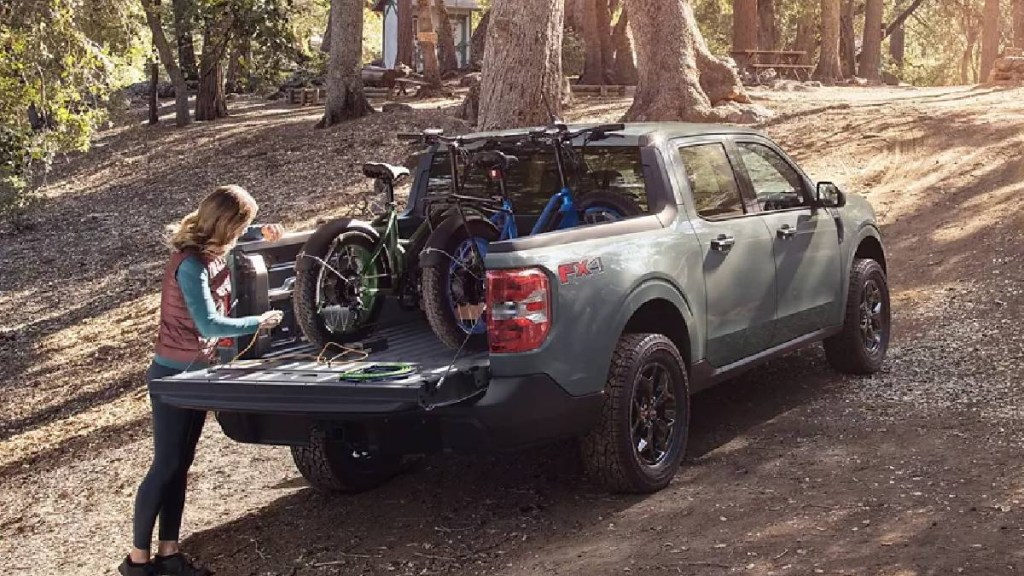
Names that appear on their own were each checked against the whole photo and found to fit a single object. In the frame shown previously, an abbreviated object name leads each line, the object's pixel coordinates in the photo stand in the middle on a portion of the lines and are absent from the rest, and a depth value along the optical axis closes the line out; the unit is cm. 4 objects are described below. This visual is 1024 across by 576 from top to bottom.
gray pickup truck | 611
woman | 616
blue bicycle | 696
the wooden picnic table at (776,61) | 3328
